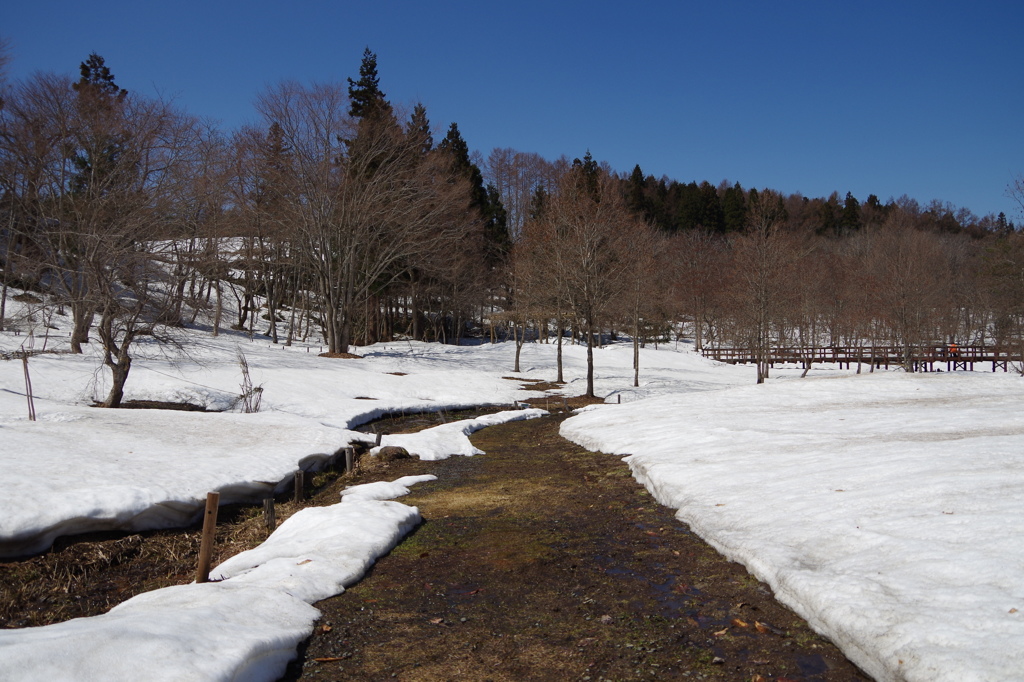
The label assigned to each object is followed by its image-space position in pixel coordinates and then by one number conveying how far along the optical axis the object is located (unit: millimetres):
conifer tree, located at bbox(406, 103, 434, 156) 41000
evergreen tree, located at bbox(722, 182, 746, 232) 89625
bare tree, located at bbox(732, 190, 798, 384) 34125
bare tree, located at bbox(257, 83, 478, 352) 37562
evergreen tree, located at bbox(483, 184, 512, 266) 56781
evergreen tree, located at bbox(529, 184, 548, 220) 59275
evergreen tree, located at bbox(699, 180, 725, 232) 90875
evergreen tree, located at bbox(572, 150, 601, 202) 30588
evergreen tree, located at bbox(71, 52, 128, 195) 28189
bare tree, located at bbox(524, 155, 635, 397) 27359
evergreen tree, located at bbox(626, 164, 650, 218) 84312
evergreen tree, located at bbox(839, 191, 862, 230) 97000
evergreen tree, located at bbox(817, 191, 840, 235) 96594
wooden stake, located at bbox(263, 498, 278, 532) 11047
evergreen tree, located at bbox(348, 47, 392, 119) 49688
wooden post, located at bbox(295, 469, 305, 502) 13266
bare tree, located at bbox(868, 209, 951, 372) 41250
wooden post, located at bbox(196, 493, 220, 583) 7449
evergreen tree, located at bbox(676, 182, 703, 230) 88625
